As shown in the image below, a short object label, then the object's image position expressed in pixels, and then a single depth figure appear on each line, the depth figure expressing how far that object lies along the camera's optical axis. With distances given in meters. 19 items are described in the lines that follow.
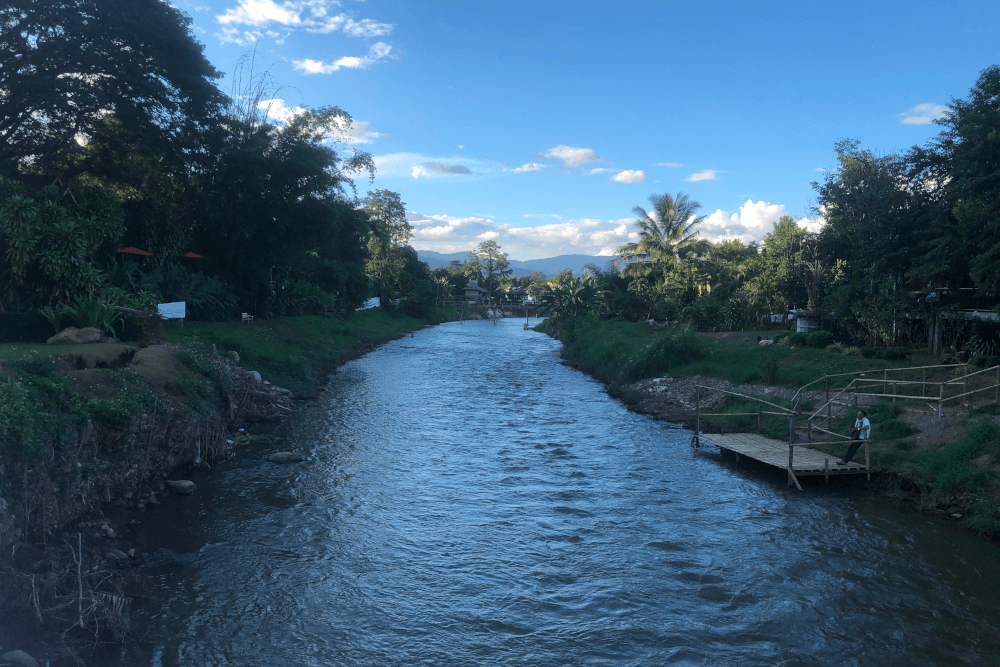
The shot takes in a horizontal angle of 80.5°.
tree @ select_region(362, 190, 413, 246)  76.00
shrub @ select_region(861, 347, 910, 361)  23.30
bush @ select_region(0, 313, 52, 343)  18.39
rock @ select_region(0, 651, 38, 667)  7.63
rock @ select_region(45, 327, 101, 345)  18.09
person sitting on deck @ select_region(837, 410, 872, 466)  15.74
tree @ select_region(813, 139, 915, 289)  24.09
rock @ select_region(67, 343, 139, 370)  15.77
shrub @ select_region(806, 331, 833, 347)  27.04
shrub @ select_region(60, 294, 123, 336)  19.02
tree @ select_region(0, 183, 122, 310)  19.33
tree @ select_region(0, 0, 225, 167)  24.78
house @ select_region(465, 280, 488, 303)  112.81
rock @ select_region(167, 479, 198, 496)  14.73
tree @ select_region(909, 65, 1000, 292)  19.09
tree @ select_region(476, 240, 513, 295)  132.76
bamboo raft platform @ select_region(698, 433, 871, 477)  16.02
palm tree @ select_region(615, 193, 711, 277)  50.65
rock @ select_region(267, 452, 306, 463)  17.77
